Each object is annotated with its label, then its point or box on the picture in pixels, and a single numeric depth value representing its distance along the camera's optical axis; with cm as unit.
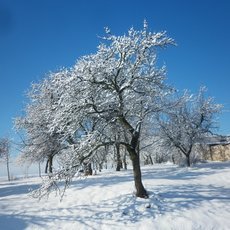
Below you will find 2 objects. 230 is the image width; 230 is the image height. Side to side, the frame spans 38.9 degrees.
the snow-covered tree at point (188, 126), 3078
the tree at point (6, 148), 5013
